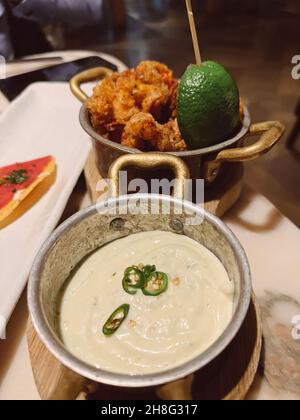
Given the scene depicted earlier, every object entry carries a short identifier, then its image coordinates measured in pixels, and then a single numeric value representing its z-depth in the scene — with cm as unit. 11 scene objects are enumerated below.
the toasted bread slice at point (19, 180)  28
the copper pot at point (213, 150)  23
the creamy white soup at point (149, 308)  16
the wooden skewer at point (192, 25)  22
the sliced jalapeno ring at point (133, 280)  18
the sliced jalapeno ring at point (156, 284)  18
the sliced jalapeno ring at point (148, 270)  19
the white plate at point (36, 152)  23
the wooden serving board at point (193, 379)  15
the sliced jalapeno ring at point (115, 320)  17
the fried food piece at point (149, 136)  24
